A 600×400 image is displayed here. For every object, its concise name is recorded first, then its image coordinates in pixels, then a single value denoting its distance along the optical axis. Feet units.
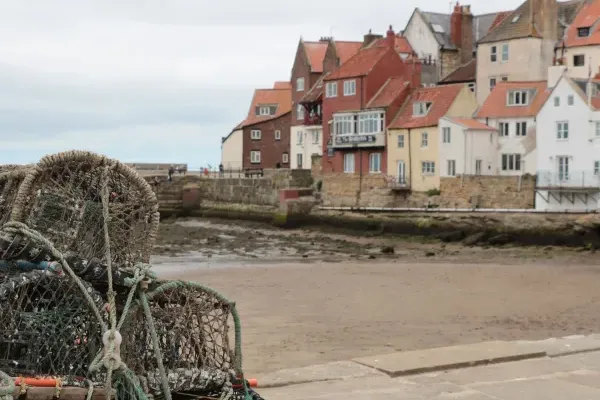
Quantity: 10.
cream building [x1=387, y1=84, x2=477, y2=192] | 146.72
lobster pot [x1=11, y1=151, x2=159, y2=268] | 15.65
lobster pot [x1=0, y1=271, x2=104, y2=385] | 14.43
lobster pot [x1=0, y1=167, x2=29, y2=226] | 17.22
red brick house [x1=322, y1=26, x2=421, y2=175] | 158.61
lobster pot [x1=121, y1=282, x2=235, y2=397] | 15.67
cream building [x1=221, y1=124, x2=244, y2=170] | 214.69
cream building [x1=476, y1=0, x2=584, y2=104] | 156.25
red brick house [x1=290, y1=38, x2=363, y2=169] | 186.60
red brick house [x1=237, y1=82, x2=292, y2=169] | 205.87
